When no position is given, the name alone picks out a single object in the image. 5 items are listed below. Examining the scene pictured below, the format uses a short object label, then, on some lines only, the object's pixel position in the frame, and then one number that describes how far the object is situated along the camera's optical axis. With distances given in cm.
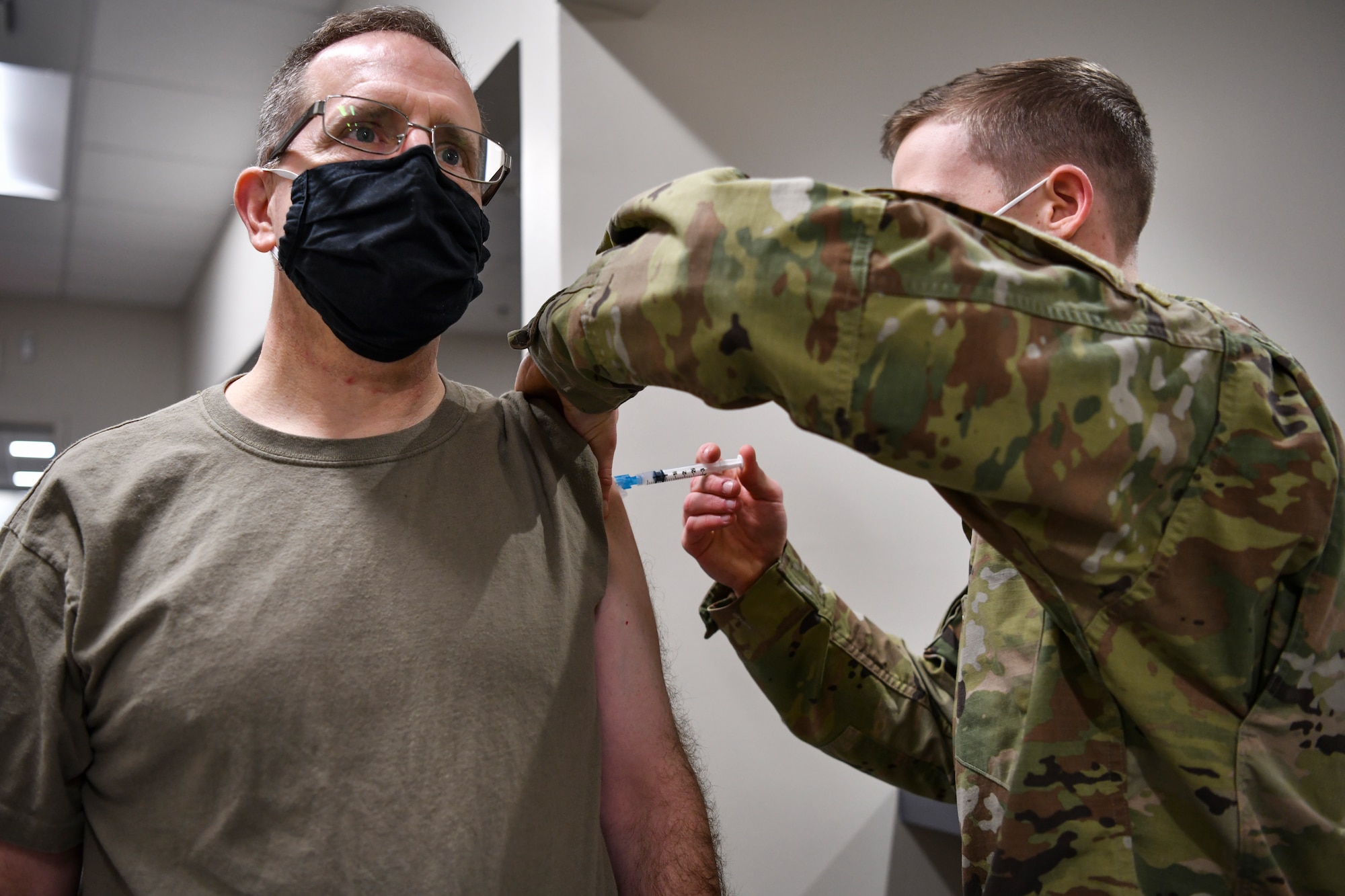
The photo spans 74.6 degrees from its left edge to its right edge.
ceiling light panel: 348
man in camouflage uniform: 72
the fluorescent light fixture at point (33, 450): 563
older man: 89
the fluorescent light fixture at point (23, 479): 526
